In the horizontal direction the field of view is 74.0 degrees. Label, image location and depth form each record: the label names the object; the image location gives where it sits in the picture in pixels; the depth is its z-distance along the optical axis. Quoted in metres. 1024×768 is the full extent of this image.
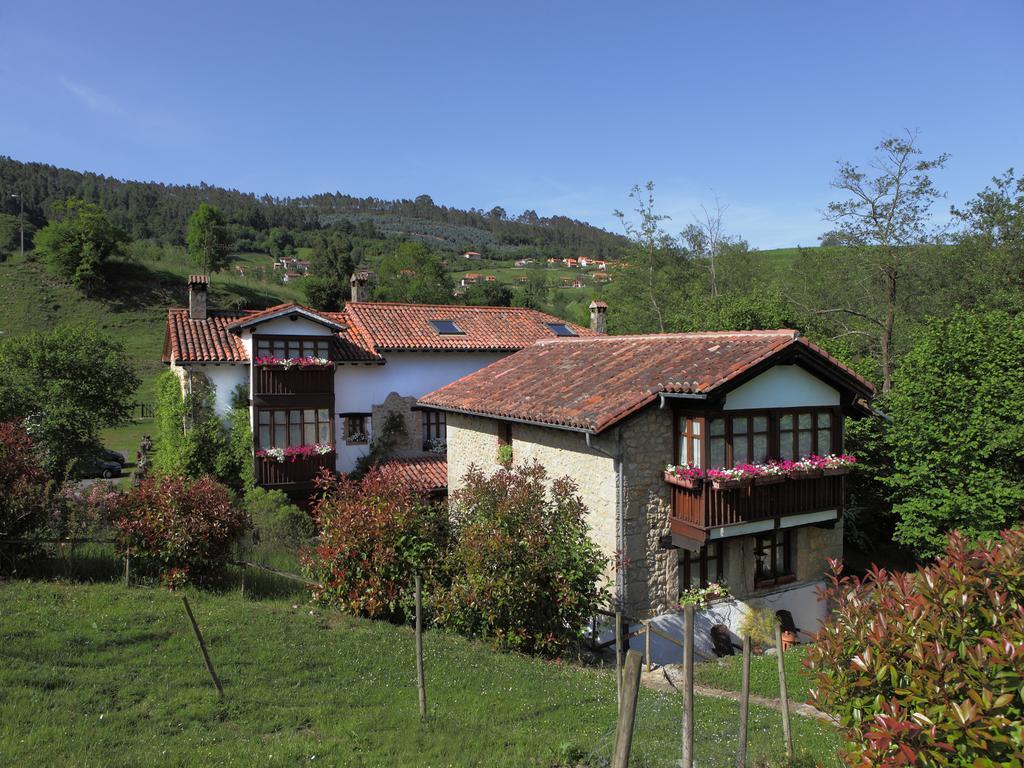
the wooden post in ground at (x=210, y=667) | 8.02
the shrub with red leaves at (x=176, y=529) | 12.66
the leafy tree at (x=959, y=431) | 15.31
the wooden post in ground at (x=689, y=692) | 5.85
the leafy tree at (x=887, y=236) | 24.64
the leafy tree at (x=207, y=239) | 70.31
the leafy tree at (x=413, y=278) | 59.12
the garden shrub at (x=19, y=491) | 12.38
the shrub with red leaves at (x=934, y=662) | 3.65
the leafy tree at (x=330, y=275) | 57.69
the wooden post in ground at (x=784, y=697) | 7.13
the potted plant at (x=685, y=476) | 13.30
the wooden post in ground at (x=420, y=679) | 7.88
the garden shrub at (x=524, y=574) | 10.96
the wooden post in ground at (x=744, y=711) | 6.58
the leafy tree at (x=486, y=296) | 62.50
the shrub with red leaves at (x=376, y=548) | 12.03
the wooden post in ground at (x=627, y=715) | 4.43
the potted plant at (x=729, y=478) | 13.12
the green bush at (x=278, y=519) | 17.58
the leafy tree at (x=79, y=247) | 58.16
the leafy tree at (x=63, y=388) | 20.42
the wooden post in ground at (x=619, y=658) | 8.32
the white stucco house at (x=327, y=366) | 20.64
